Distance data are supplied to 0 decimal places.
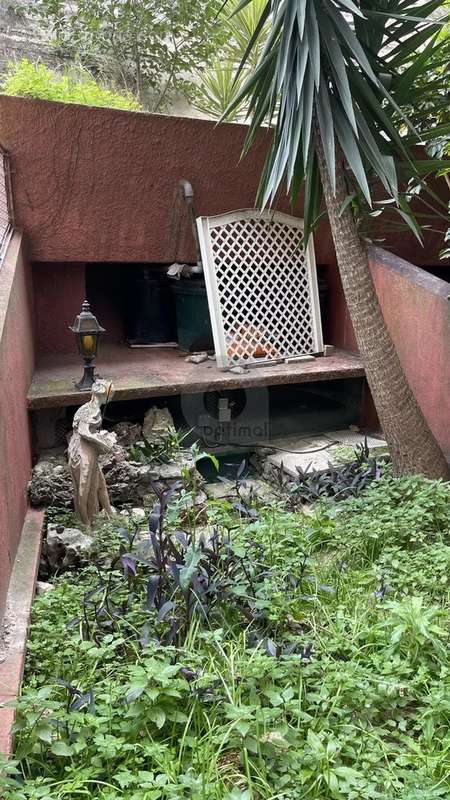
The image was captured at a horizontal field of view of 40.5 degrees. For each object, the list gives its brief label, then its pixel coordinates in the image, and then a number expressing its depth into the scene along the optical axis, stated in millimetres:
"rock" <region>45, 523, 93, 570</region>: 2574
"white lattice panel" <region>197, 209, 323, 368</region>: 4309
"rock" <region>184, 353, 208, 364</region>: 4406
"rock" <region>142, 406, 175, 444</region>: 3795
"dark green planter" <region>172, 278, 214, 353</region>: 4484
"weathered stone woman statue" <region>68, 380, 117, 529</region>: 2697
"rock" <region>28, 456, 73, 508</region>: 3002
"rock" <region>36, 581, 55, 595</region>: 2344
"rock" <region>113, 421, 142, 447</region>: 3766
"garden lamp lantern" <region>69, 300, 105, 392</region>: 3297
